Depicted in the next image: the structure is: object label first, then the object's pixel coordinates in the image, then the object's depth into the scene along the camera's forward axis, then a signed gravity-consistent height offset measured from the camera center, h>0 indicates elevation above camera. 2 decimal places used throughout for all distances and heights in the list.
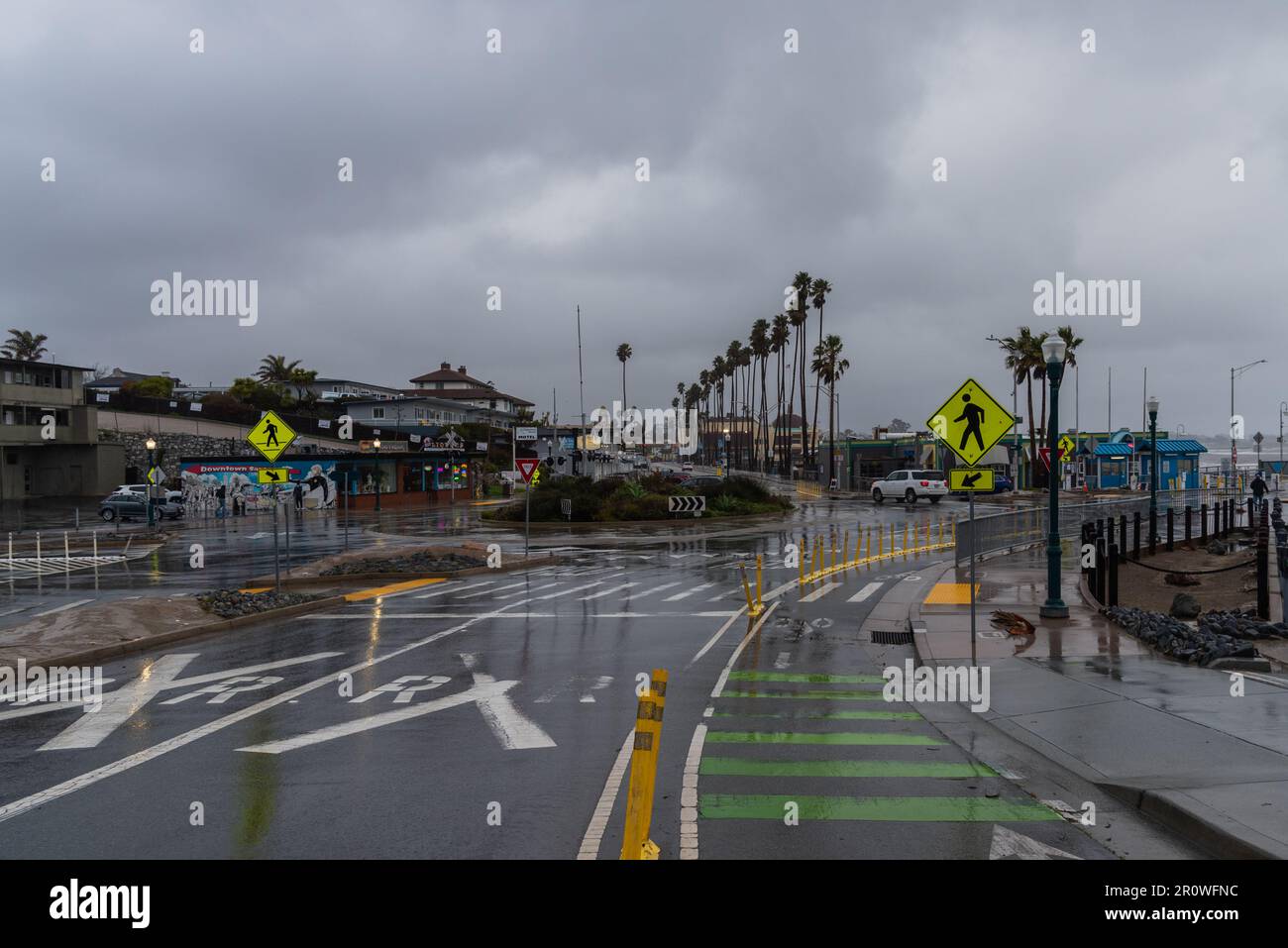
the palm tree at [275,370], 110.81 +11.99
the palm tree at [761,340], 108.94 +14.85
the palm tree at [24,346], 110.56 +15.31
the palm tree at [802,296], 86.44 +15.84
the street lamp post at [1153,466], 27.62 -0.18
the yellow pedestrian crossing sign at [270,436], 17.72 +0.67
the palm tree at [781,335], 102.69 +14.60
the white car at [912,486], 55.38 -1.37
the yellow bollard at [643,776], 5.26 -1.79
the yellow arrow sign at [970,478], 12.18 -0.20
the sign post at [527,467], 27.61 +0.04
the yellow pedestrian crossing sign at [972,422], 12.31 +0.56
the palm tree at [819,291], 84.96 +16.03
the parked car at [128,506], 47.53 -1.76
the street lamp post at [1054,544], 15.34 -1.37
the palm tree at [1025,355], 70.19 +8.33
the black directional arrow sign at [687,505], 44.25 -1.86
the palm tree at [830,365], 81.84 +9.43
